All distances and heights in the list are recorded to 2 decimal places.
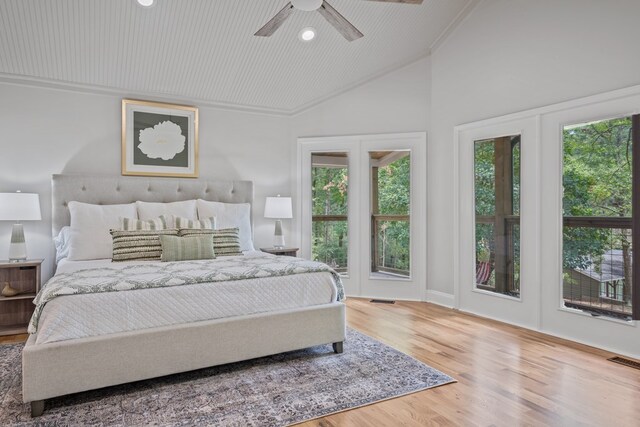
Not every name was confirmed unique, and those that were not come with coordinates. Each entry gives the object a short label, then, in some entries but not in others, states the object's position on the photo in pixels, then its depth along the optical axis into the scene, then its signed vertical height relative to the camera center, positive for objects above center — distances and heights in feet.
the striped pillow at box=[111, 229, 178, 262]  11.48 -0.87
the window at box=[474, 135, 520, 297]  13.12 +0.01
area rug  7.08 -3.50
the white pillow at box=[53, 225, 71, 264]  12.57 -0.89
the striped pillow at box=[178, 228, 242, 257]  12.46 -0.77
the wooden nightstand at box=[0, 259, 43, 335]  11.85 -2.35
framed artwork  14.67 +2.82
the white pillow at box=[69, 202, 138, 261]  12.02 -0.44
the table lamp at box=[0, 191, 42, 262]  11.89 +0.05
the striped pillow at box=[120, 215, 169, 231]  12.44 -0.29
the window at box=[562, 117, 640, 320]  10.39 -0.05
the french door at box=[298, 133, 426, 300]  16.44 +0.20
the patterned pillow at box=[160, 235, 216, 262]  11.31 -0.95
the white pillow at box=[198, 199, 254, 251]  14.76 -0.01
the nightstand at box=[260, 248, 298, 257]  15.76 -1.41
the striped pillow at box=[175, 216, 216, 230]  13.24 -0.27
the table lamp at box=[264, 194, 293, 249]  16.28 +0.14
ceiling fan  9.37 +4.77
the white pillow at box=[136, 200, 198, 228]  13.66 +0.18
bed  7.29 -2.34
